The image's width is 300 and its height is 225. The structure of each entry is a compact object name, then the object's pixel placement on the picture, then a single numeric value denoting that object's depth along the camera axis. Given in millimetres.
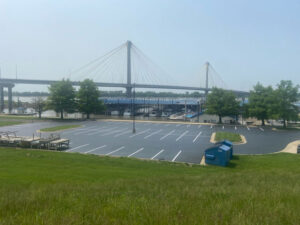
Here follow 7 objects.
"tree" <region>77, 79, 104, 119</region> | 44438
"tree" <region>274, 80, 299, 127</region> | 34500
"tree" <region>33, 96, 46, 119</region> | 46750
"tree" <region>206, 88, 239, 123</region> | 39062
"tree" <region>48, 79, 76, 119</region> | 43625
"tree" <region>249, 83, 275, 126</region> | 35812
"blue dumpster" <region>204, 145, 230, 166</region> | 14227
